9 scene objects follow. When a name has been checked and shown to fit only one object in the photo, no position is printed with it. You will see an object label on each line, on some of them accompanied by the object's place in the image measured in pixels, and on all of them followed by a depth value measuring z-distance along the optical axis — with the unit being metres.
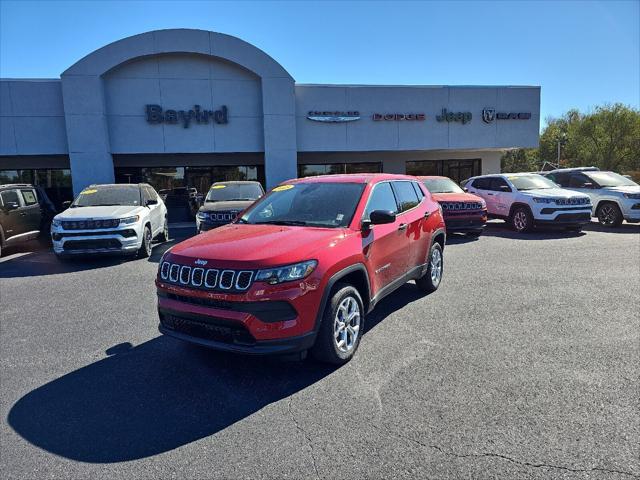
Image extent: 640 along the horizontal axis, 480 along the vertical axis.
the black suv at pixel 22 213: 9.74
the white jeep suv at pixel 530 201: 11.70
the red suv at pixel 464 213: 10.91
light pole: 53.11
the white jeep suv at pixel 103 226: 8.37
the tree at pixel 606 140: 44.38
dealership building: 16.03
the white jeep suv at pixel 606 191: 12.59
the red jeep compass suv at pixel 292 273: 3.28
